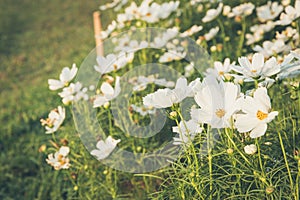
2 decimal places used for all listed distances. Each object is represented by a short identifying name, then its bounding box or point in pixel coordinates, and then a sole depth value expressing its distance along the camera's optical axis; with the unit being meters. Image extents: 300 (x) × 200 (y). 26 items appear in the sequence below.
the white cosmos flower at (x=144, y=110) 2.06
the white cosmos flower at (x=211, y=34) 2.54
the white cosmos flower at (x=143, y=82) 2.18
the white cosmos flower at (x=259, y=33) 2.53
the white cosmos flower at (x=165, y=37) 2.71
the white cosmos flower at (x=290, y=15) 2.04
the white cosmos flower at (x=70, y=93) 1.94
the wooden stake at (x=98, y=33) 3.23
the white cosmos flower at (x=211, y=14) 2.62
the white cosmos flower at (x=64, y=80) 1.94
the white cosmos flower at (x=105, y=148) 1.71
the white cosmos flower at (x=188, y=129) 1.33
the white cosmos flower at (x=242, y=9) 2.63
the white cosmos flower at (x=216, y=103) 1.20
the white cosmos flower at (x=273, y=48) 1.96
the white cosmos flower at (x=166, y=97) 1.23
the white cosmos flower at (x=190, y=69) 2.47
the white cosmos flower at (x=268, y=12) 2.47
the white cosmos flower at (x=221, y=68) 1.74
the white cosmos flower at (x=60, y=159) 1.82
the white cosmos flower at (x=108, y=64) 2.08
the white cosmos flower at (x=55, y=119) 1.87
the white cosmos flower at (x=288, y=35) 1.98
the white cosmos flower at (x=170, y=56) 2.55
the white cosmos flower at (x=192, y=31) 2.57
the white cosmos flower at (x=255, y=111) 1.15
